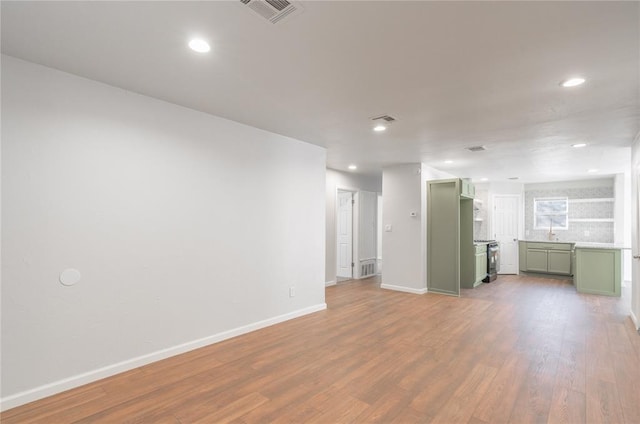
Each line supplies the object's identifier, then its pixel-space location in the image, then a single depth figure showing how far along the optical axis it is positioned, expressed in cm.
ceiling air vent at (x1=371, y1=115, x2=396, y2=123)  353
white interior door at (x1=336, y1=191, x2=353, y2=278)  756
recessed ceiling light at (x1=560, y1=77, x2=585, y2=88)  256
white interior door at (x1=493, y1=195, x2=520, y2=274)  859
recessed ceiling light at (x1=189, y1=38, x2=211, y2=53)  211
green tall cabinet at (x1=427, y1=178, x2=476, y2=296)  590
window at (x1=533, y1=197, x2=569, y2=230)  838
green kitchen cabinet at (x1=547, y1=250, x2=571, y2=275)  784
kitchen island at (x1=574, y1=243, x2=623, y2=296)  590
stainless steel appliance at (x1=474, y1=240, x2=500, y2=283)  739
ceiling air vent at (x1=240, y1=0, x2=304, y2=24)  173
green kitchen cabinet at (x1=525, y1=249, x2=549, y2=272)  815
